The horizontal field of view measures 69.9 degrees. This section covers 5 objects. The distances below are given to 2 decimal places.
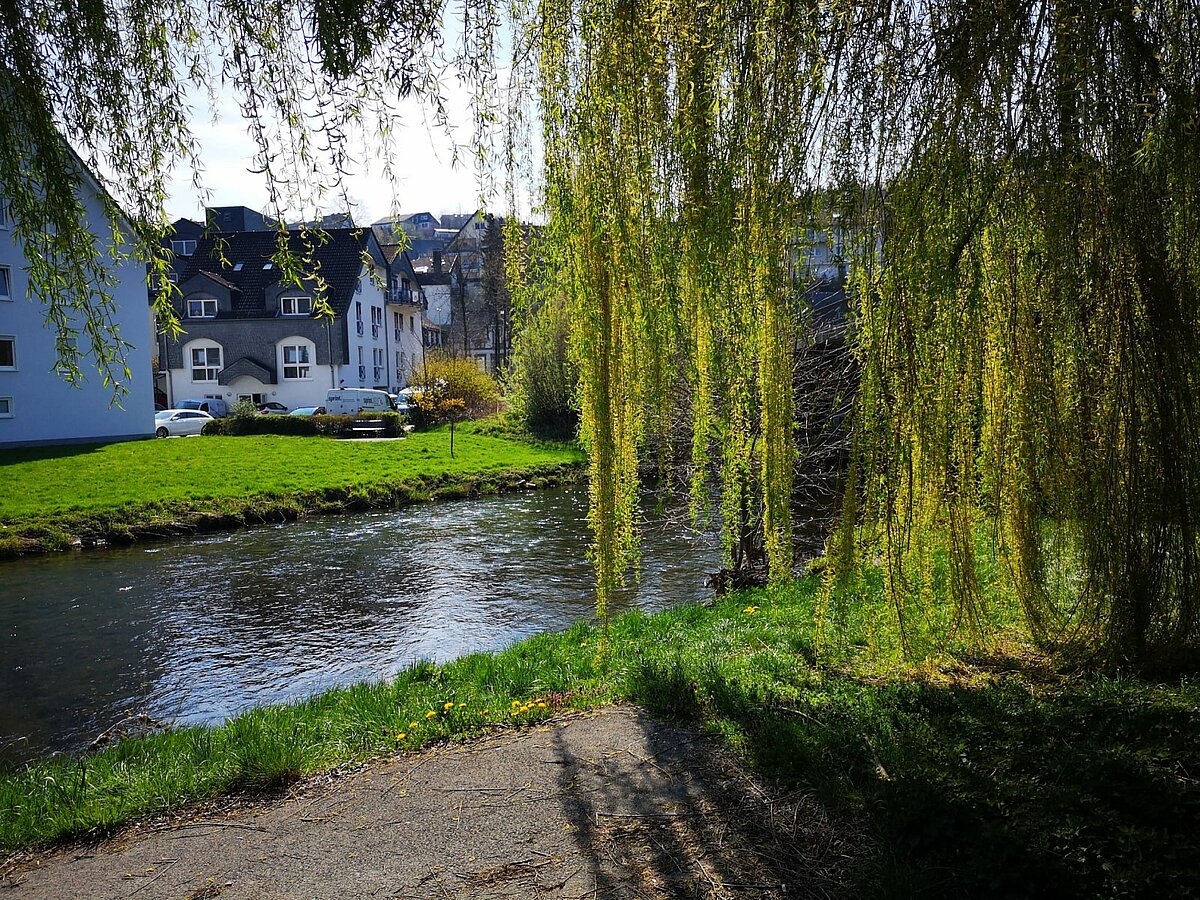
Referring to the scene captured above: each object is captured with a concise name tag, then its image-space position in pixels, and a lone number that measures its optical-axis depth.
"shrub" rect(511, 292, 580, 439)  31.98
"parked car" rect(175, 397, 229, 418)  42.00
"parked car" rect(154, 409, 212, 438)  34.41
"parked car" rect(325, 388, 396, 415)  39.66
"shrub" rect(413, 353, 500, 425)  37.59
